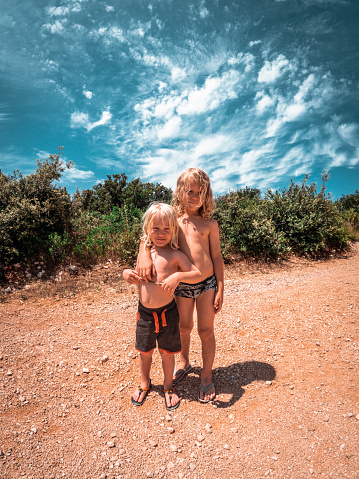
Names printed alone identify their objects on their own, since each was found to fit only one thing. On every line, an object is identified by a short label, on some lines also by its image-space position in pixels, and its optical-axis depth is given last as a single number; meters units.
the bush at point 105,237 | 6.40
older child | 2.39
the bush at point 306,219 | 8.39
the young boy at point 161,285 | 2.19
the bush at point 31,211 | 5.79
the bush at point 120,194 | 10.13
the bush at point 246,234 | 7.43
